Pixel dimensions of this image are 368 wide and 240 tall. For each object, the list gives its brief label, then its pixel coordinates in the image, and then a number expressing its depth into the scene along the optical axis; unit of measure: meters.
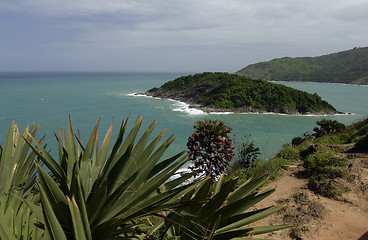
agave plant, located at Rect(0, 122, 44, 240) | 1.88
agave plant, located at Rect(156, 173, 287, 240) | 2.00
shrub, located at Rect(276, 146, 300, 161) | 10.42
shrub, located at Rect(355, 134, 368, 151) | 9.91
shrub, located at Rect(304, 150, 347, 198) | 7.05
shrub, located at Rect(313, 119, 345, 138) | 19.88
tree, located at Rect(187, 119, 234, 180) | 10.68
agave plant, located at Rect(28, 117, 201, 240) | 1.47
